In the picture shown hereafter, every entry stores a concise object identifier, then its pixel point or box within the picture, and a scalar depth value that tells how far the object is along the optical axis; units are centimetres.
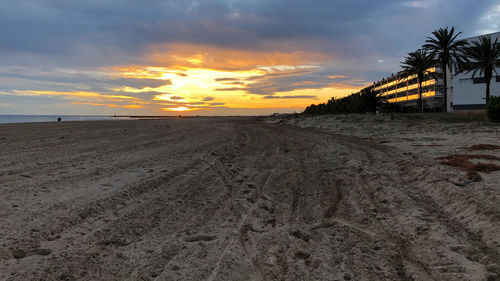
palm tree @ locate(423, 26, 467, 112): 3494
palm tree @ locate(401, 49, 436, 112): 3881
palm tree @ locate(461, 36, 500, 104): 3450
